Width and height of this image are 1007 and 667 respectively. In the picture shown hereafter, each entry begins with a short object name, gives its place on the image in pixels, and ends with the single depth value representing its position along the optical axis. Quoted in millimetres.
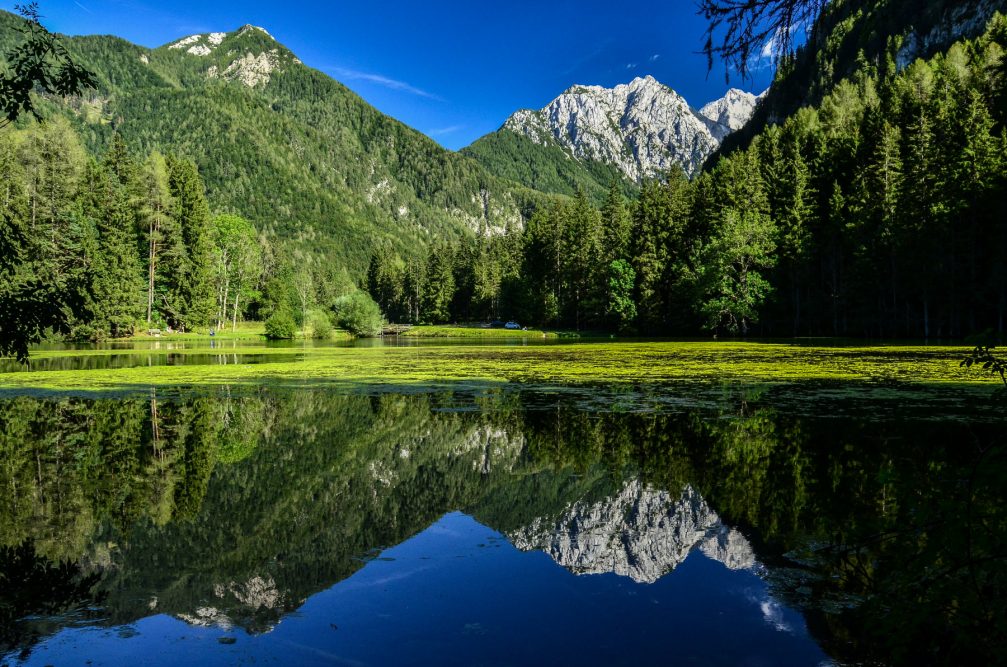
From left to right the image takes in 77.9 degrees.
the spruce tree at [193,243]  73812
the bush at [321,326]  78688
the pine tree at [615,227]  78419
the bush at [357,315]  87500
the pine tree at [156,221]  69438
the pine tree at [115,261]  57719
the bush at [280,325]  72938
